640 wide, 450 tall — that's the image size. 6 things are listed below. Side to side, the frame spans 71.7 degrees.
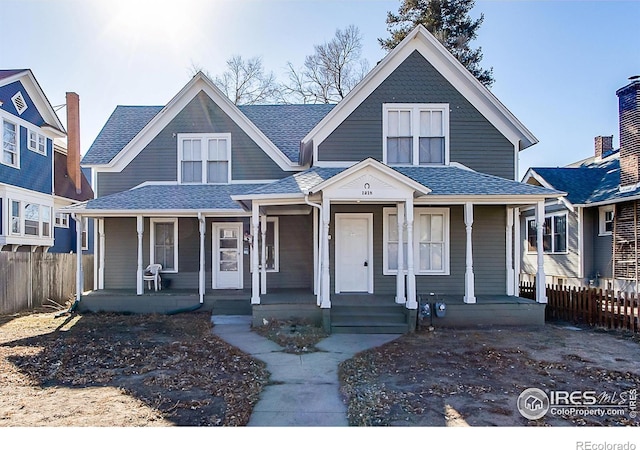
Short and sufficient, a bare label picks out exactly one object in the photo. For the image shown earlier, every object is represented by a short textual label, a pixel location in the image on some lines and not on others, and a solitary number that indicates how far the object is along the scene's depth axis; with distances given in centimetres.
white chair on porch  1359
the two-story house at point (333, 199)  1056
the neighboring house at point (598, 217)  1497
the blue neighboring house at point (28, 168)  1642
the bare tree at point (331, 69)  2808
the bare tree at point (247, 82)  3094
